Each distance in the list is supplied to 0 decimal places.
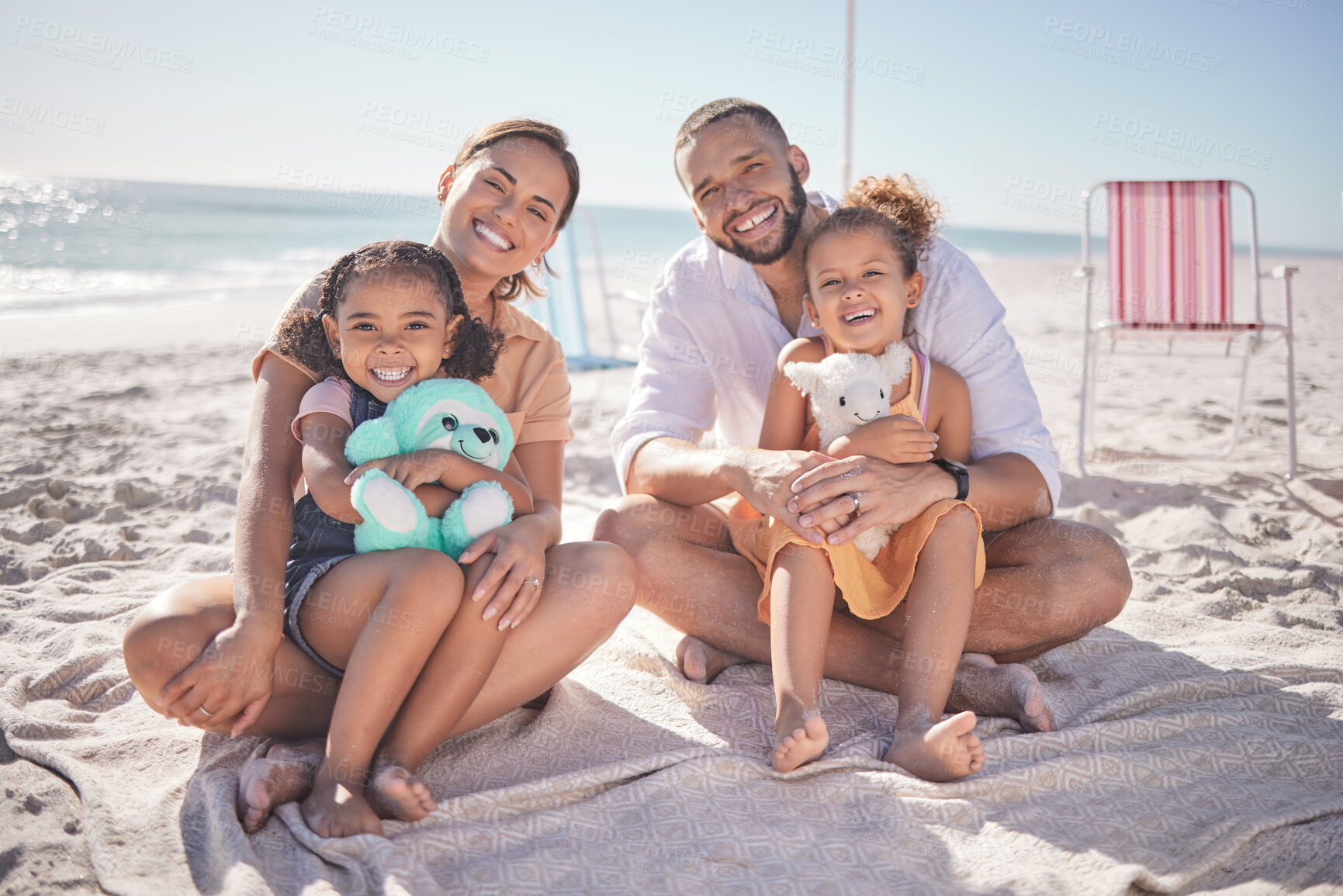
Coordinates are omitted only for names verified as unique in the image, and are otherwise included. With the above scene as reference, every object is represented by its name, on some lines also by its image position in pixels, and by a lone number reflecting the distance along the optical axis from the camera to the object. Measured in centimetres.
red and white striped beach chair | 520
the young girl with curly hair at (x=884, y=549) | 201
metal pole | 585
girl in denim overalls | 176
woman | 181
